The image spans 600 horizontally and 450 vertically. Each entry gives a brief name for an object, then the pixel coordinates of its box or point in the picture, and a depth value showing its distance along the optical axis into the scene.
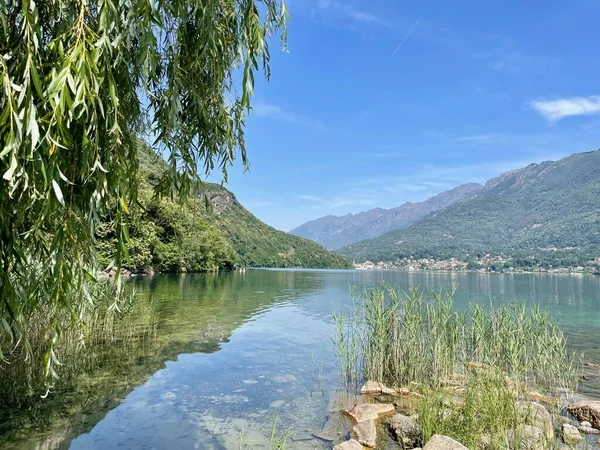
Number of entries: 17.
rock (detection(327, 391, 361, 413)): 9.26
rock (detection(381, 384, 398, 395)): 9.99
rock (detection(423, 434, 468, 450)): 6.07
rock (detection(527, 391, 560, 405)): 9.43
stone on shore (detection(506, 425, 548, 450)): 6.27
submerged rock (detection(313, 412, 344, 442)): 7.73
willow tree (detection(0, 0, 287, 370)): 2.65
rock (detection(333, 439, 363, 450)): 6.76
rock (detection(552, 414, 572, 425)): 8.41
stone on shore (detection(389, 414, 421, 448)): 7.20
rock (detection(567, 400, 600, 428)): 8.42
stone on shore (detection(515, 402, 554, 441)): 7.20
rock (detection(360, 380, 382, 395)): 10.09
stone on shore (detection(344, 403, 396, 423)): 8.38
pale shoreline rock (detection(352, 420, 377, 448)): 7.29
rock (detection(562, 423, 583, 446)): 7.49
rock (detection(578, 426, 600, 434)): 8.09
